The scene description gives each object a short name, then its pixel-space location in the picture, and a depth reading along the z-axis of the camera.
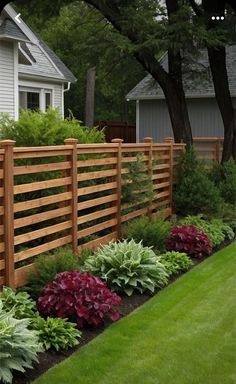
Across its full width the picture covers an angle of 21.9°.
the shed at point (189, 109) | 25.03
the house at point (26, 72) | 16.59
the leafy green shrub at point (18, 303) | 5.00
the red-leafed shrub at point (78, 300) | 5.27
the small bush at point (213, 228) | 9.77
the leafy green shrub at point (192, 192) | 11.27
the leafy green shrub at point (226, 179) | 13.00
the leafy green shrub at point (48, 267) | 5.93
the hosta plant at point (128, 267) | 6.46
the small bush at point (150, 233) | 8.17
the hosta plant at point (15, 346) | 4.04
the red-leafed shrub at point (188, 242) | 8.70
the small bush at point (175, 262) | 7.63
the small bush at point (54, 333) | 4.81
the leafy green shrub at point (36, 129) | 7.48
